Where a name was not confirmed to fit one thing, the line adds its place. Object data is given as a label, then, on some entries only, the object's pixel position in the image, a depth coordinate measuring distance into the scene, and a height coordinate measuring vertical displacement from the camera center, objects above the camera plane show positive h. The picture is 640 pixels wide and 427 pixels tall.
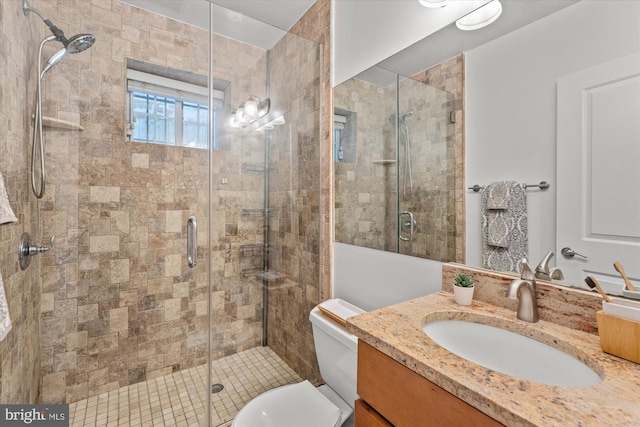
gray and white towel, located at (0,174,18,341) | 0.77 -0.23
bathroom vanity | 0.48 -0.34
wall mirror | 0.82 +0.37
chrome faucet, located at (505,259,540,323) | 0.85 -0.27
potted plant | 0.98 -0.28
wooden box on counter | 0.62 -0.29
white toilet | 1.20 -0.87
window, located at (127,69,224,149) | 1.75 +0.60
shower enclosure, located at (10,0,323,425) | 1.62 -0.04
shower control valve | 1.33 -0.21
